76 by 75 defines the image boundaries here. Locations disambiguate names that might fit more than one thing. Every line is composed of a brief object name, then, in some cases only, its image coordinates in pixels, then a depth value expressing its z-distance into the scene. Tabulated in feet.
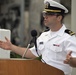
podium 21.38
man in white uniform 23.67
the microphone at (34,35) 24.74
